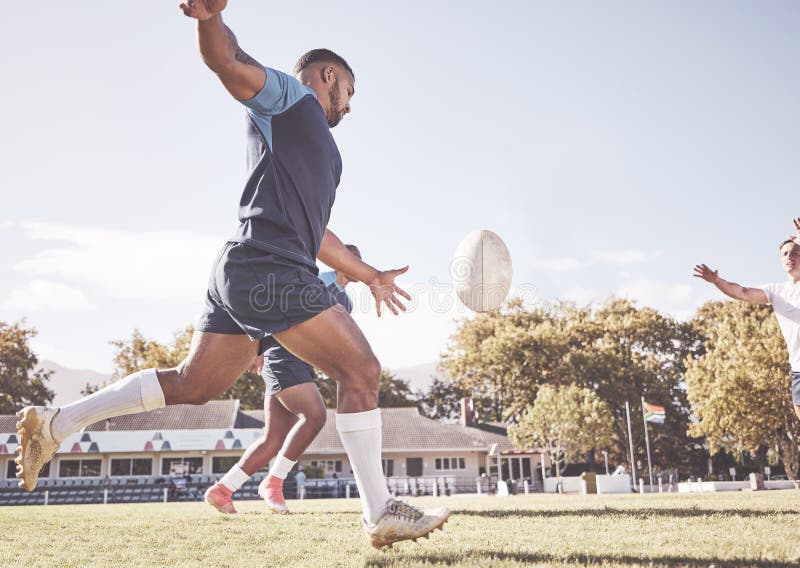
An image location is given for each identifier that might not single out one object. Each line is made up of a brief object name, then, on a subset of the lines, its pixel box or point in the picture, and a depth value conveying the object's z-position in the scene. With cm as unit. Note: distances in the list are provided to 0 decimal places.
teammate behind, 684
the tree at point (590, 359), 5041
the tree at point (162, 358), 5284
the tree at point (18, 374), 5184
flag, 3706
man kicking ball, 331
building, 4250
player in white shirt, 696
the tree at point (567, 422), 4219
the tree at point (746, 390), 2894
